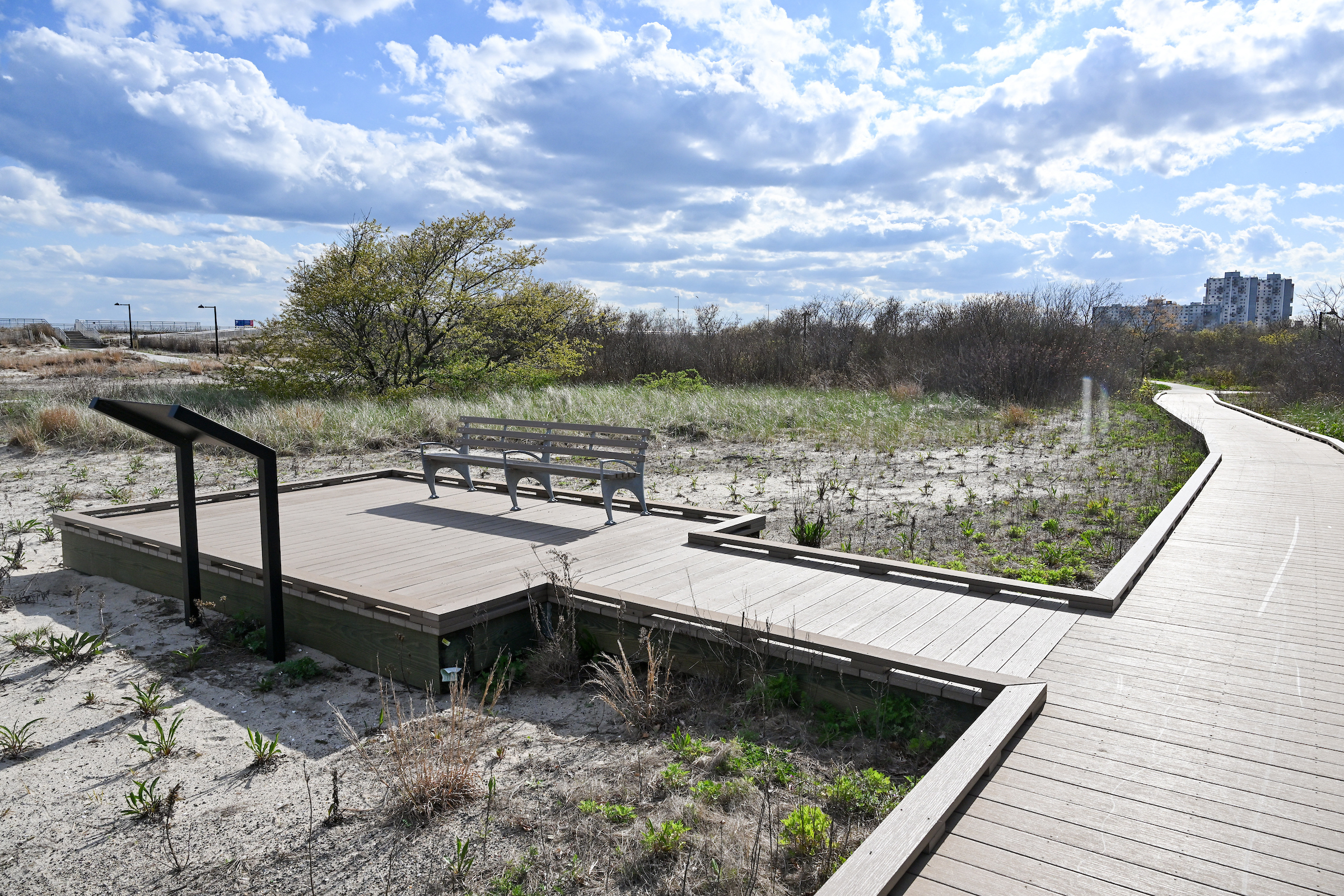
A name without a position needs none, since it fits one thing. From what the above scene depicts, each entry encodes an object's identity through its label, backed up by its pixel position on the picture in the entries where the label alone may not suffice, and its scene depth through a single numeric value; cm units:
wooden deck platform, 422
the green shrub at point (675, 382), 2092
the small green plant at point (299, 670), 462
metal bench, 687
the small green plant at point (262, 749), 367
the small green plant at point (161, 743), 368
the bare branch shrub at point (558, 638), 449
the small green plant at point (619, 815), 305
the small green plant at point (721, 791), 314
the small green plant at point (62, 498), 895
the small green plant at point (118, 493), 905
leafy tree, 1769
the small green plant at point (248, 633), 507
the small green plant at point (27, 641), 495
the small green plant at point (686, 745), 353
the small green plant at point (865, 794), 302
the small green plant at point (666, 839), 282
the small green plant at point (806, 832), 269
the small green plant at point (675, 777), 327
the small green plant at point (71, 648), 481
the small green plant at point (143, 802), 322
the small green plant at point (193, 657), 476
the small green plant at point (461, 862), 276
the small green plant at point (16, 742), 376
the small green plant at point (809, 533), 666
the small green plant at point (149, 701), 419
